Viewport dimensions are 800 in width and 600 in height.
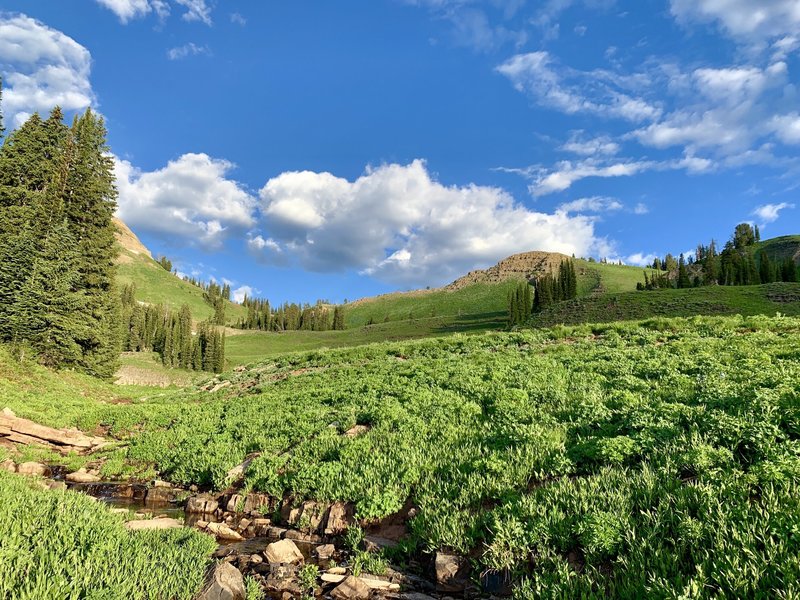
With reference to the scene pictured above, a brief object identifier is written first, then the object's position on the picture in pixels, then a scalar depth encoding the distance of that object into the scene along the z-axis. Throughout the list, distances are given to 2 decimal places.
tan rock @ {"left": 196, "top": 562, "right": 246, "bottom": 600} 5.43
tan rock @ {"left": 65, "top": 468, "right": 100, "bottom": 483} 11.73
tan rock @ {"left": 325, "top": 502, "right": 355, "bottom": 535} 7.96
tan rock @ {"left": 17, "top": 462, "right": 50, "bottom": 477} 11.51
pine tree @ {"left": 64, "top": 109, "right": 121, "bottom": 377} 34.10
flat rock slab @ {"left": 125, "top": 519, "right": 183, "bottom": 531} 7.59
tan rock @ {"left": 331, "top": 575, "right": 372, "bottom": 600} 5.64
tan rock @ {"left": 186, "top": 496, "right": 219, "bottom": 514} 9.59
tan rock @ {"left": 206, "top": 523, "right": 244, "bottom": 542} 8.03
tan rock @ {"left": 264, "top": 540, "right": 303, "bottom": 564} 6.77
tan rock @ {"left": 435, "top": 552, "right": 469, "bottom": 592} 5.87
